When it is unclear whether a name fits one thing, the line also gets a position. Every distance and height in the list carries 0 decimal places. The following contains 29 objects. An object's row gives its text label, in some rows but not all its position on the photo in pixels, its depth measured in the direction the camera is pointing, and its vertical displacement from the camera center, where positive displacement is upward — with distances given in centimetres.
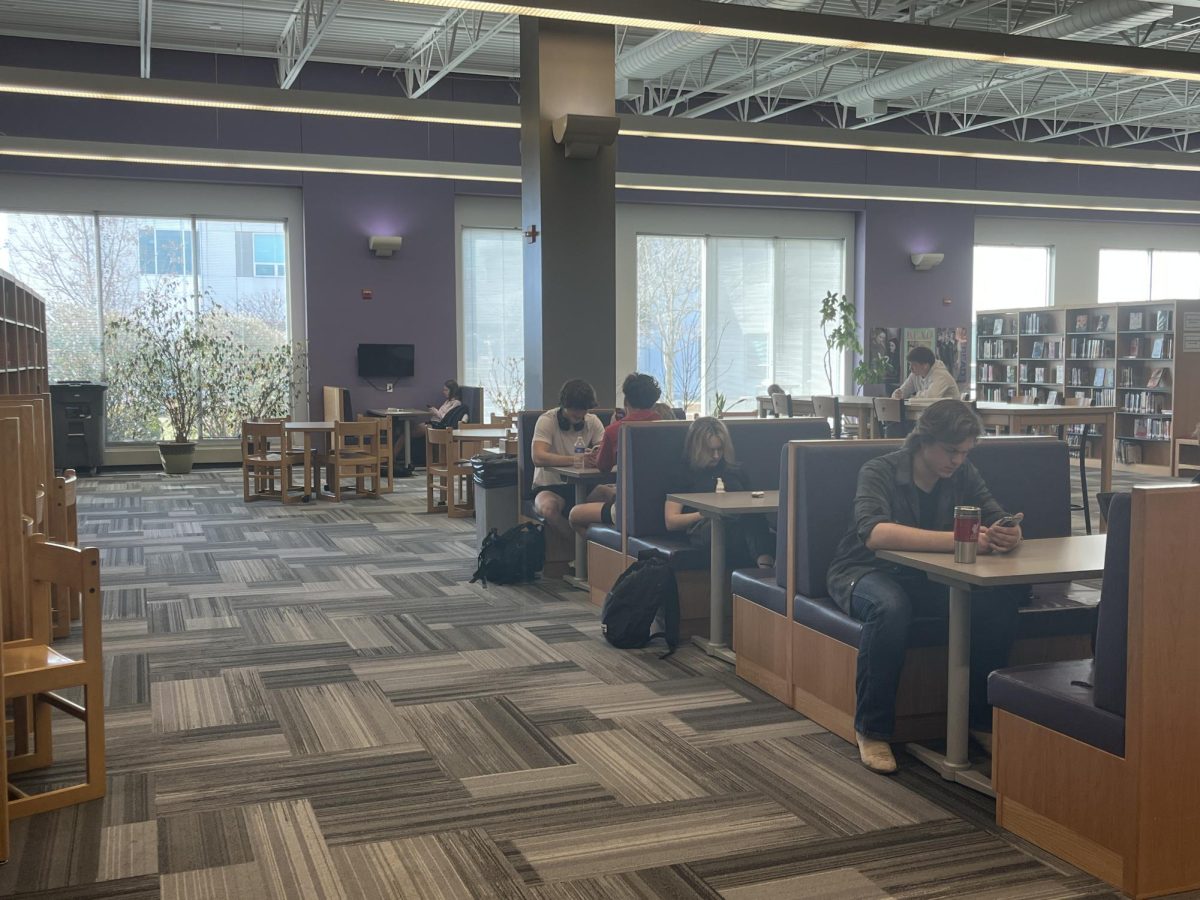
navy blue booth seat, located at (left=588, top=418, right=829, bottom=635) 535 -51
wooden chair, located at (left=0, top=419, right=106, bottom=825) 330 -83
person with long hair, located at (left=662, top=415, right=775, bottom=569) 520 -49
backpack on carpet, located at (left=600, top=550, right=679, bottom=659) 516 -104
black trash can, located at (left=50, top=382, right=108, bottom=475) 1281 -49
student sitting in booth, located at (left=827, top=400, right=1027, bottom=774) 363 -65
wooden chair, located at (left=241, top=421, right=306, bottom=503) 1068 -79
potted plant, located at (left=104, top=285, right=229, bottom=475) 1379 +17
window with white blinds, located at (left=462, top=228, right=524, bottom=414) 1530 +90
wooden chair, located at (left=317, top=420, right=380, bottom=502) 1088 -76
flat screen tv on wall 1435 +24
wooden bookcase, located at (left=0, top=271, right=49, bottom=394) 792 +32
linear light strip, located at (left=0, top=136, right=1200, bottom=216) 1127 +229
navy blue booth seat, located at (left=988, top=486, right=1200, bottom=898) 275 -84
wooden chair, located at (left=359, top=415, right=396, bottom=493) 1168 -79
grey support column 805 +120
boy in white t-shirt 666 -38
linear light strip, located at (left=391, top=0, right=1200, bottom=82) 607 +203
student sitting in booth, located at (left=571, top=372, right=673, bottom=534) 608 -34
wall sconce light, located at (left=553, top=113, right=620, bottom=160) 784 +170
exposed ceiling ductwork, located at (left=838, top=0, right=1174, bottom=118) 988 +330
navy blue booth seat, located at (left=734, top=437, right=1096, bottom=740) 388 -84
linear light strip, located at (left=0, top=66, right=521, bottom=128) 868 +228
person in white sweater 1089 +0
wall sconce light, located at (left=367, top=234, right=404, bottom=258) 1419 +168
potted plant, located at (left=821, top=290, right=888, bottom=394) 1435 +54
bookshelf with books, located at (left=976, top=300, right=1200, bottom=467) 1320 +18
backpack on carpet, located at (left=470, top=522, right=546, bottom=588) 680 -107
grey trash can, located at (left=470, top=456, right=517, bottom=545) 737 -73
